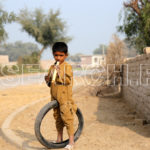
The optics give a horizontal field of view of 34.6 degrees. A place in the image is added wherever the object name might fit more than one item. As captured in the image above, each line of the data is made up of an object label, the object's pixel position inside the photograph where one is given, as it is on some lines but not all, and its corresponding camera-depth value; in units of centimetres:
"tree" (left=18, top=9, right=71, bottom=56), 3947
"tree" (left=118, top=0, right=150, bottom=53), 1669
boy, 377
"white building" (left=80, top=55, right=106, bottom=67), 8069
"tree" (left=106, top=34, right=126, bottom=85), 1077
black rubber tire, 368
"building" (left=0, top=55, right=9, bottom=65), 4689
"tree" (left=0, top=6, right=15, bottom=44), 2214
